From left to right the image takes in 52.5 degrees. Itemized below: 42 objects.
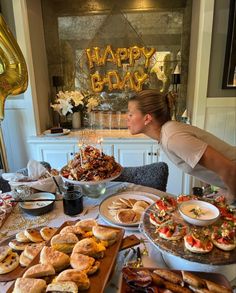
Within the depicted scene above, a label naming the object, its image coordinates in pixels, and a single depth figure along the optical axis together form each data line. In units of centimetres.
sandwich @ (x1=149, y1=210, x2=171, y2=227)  93
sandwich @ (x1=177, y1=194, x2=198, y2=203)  109
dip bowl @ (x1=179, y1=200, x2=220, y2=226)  90
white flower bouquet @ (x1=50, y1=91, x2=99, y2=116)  284
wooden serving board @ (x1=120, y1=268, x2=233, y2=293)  65
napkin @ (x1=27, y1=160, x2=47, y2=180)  151
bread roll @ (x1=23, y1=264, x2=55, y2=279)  70
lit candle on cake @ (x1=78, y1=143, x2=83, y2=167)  139
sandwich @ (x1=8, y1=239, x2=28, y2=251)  92
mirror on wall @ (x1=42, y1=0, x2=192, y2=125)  290
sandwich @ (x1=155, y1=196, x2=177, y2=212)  103
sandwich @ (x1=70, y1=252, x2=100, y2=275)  73
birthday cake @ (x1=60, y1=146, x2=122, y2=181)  132
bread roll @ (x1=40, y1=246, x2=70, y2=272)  74
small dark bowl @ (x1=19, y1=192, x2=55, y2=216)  123
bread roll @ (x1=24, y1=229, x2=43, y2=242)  95
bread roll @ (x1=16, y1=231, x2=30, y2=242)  96
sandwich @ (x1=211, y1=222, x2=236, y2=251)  78
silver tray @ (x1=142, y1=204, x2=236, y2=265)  74
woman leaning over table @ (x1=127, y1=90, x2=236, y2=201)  122
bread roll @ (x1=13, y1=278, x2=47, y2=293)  64
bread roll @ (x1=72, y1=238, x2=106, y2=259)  80
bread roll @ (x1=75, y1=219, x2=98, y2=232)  95
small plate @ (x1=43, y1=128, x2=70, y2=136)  281
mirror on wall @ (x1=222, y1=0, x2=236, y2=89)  231
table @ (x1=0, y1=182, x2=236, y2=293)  85
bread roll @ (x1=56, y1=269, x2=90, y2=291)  67
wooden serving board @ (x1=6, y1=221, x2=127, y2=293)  69
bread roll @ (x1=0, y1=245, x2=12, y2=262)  85
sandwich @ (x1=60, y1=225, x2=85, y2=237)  90
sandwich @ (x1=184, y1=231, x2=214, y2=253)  78
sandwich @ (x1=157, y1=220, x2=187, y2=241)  85
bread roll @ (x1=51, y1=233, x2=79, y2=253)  81
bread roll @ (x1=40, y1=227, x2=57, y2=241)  96
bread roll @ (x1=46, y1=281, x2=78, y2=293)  64
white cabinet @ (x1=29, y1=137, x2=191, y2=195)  270
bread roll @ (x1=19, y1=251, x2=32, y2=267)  83
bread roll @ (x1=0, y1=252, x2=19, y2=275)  82
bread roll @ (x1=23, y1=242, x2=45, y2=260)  85
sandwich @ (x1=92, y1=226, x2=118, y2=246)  86
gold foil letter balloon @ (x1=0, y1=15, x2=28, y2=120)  172
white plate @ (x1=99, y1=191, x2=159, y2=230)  109
